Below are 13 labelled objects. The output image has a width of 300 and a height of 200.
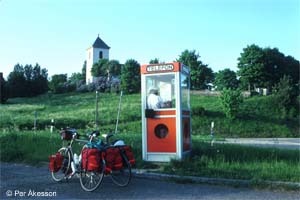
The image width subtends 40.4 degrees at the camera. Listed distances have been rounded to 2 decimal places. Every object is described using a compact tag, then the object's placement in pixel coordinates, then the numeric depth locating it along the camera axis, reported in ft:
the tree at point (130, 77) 234.74
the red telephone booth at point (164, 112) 33.86
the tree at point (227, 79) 202.59
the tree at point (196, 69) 191.52
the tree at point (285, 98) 140.36
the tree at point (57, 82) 300.40
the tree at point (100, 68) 323.12
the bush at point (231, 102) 124.57
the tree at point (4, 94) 226.09
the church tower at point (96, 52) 369.30
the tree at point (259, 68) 190.29
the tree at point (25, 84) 304.91
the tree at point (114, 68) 316.81
